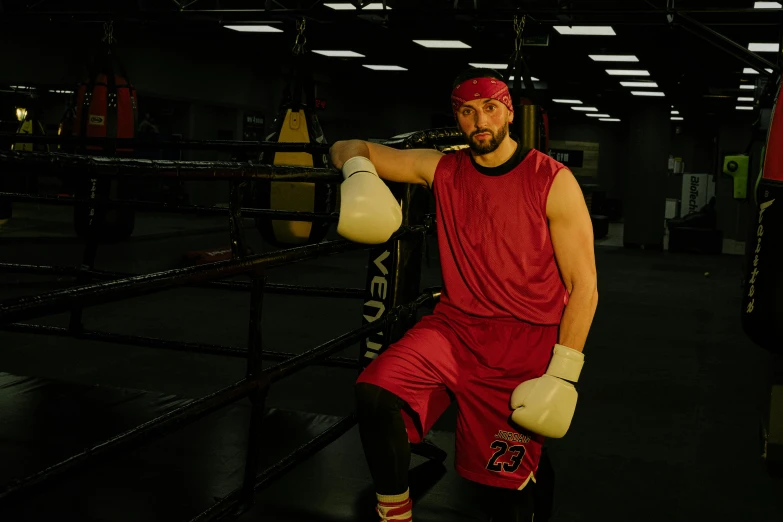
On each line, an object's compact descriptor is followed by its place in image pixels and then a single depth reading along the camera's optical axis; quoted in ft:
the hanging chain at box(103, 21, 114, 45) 18.11
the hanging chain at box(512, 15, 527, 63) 14.87
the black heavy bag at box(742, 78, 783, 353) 8.12
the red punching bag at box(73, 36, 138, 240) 20.06
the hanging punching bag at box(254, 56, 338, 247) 18.39
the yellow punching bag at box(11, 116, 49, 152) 47.61
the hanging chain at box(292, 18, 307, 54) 16.10
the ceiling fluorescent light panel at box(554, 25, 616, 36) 28.63
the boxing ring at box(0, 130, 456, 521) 4.41
